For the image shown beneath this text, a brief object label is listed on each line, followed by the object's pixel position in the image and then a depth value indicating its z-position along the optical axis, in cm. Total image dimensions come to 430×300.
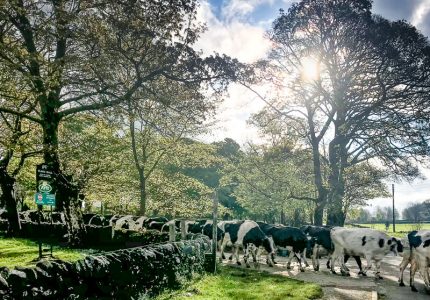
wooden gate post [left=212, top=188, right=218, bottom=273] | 1358
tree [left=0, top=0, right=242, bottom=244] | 1371
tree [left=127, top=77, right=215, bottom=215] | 1627
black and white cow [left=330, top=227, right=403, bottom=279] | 1545
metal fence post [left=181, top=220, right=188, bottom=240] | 1606
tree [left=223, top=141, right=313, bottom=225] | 2731
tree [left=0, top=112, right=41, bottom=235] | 2226
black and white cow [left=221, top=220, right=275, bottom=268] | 1739
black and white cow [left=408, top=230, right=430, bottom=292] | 1243
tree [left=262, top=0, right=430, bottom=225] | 2145
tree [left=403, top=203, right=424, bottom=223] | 12500
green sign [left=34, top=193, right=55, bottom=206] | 1473
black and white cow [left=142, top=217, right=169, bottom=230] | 2300
